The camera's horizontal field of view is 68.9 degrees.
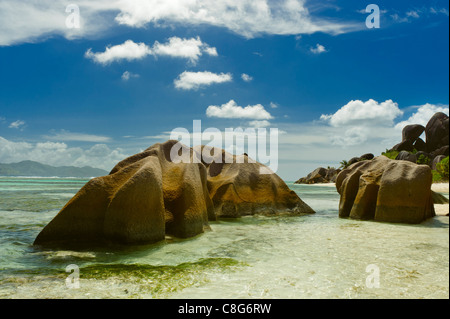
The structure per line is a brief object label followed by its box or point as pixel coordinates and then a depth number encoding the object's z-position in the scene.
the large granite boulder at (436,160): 44.38
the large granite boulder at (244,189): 12.49
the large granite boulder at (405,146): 57.72
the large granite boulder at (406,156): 48.01
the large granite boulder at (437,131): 52.74
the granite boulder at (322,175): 70.14
